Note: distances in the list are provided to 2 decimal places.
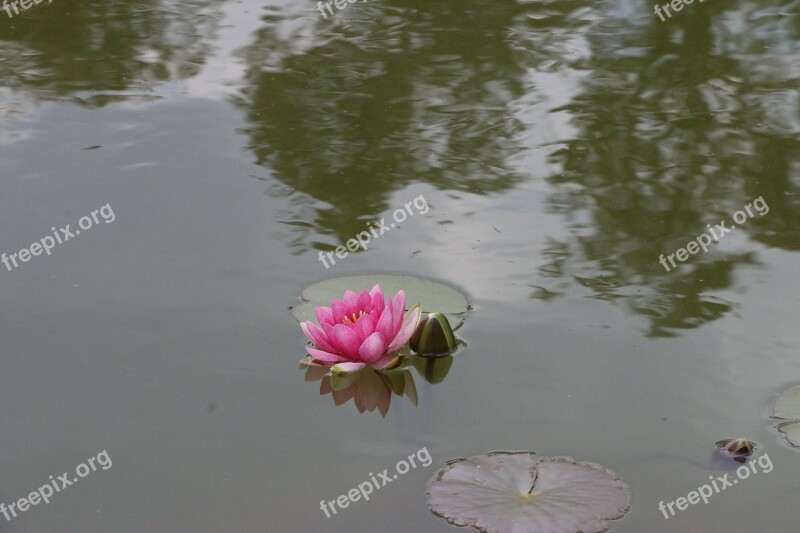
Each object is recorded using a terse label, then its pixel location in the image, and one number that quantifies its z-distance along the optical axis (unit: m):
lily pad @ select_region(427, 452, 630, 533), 4.12
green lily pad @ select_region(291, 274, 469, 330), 5.58
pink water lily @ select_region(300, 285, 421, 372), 5.09
